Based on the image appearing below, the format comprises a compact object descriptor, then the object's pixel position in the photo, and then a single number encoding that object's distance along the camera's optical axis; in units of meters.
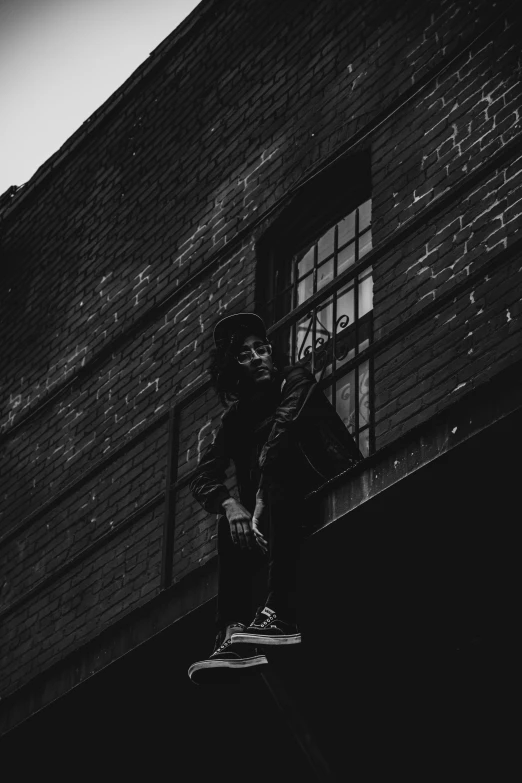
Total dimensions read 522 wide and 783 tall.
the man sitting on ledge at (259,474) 6.16
